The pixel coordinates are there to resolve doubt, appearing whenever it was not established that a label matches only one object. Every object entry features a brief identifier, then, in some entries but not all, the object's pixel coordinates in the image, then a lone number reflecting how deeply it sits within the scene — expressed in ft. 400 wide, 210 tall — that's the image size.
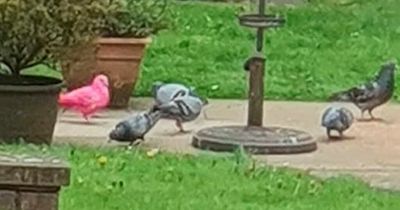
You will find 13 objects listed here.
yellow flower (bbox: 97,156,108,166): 29.18
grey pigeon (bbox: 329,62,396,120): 36.76
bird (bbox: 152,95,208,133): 33.45
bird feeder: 32.58
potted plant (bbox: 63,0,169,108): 37.70
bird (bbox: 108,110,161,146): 32.01
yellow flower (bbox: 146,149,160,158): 30.74
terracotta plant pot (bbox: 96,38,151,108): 37.73
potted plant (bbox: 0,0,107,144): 29.86
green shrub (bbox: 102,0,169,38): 38.22
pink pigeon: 34.65
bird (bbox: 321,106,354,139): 33.83
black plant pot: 30.17
